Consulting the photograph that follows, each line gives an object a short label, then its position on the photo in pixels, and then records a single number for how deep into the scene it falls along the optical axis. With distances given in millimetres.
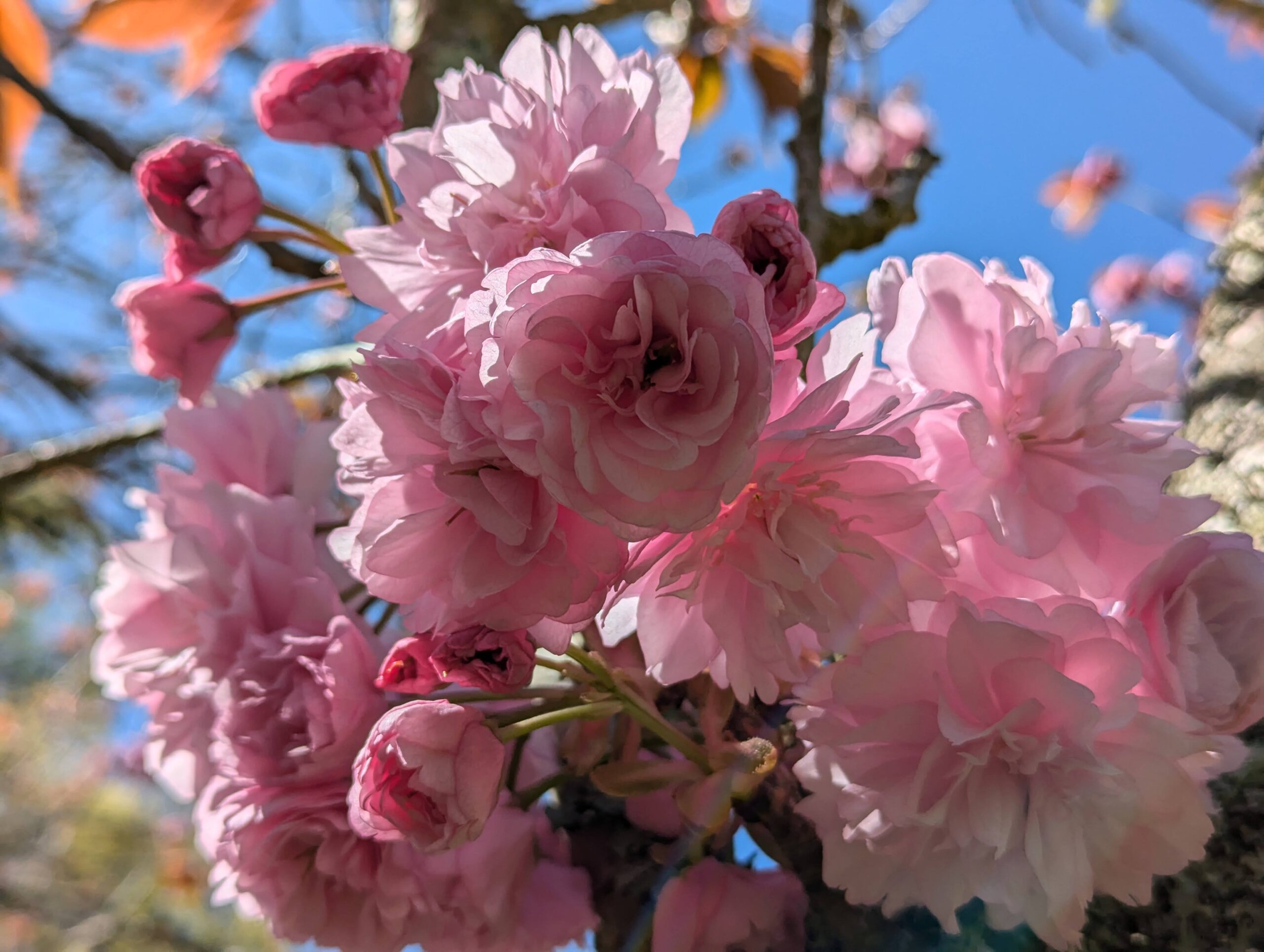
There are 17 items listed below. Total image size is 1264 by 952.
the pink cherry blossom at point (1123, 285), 2445
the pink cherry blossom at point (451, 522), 90
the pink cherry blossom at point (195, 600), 130
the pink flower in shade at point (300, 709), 116
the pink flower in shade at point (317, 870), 120
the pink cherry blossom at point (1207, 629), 99
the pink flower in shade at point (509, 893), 123
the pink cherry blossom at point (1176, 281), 2303
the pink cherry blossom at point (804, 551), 95
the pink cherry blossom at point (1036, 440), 103
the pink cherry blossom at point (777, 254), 95
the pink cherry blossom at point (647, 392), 85
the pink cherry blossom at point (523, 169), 100
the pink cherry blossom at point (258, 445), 149
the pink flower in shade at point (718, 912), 120
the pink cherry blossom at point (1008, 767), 99
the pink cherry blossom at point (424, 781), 101
